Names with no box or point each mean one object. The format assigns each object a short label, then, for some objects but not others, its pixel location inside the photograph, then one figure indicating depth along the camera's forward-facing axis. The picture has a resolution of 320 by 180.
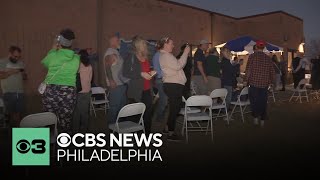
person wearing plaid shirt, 4.94
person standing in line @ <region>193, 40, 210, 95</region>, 5.42
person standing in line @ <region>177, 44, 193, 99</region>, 6.01
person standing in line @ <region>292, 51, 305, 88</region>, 9.46
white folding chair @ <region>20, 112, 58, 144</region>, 2.77
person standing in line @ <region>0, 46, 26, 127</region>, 4.38
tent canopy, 9.25
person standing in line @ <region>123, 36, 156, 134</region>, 3.95
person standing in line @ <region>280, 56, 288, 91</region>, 11.28
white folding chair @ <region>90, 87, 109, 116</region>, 5.72
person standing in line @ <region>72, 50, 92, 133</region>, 3.85
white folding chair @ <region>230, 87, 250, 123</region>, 5.32
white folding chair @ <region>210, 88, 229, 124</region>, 4.69
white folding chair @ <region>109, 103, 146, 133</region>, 3.28
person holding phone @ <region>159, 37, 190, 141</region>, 3.96
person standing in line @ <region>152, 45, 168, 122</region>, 4.94
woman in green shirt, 3.22
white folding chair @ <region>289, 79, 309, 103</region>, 7.73
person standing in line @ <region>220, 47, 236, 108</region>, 5.62
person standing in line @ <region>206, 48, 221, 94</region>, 5.57
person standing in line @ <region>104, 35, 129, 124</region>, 4.03
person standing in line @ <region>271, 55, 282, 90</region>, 10.19
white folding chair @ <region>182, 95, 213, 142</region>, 3.98
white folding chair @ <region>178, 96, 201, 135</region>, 4.29
